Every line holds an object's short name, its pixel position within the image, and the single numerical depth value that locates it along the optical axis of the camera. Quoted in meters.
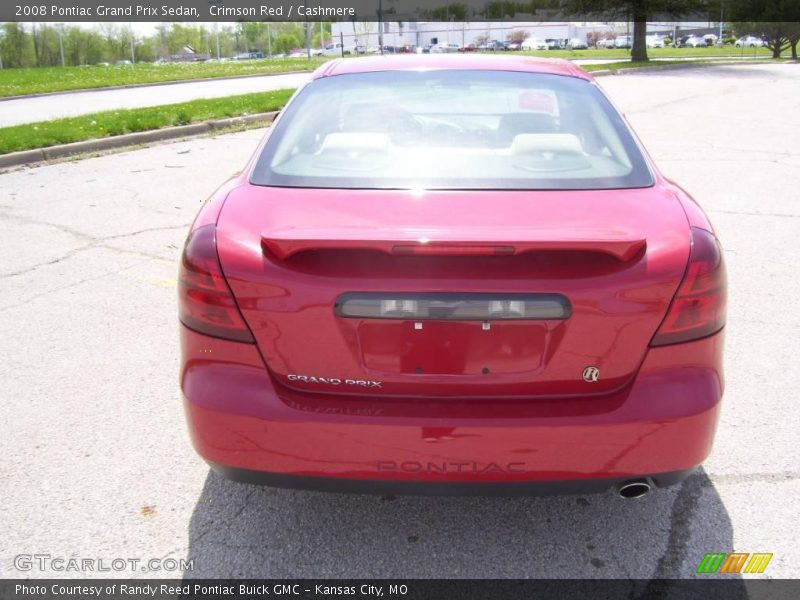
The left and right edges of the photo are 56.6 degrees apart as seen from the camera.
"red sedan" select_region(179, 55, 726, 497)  2.11
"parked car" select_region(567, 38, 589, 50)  89.69
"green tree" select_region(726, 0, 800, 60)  44.66
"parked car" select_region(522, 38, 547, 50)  90.19
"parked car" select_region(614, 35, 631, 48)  84.69
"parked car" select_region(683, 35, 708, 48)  78.11
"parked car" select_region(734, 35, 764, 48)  65.41
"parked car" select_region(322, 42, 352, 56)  97.94
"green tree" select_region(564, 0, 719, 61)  36.62
